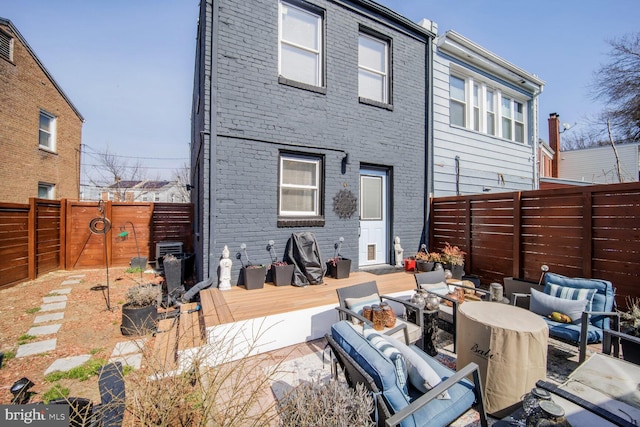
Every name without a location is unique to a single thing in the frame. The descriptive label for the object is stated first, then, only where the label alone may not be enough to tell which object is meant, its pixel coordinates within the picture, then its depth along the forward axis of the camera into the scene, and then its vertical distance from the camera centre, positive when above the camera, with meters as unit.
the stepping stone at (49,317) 4.75 -1.85
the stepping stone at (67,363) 3.31 -1.89
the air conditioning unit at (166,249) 7.74 -1.00
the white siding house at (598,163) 13.68 +3.18
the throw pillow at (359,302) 3.59 -1.15
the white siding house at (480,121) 7.86 +3.16
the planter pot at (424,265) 6.28 -1.10
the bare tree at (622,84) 13.35 +6.81
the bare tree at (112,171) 22.42 +3.66
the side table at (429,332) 3.48 -1.46
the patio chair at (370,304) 3.19 -1.17
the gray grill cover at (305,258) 5.24 -0.84
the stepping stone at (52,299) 5.62 -1.81
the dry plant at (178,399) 1.41 -1.00
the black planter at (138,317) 4.25 -1.62
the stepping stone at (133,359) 3.40 -1.86
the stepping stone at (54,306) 5.22 -1.82
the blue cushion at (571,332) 3.26 -1.36
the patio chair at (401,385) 1.86 -1.21
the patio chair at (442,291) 3.70 -1.12
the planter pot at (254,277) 4.84 -1.10
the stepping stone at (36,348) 3.68 -1.88
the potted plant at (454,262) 6.12 -0.98
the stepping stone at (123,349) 3.66 -1.86
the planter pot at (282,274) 5.11 -1.10
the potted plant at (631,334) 2.91 -1.31
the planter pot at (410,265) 6.54 -1.14
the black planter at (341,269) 5.64 -1.09
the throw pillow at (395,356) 2.06 -1.07
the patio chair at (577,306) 3.23 -1.13
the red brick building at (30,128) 10.85 +3.76
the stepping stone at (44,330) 4.28 -1.87
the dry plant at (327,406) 1.63 -1.20
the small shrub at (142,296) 4.42 -1.34
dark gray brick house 5.02 +1.90
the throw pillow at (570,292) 3.59 -0.99
